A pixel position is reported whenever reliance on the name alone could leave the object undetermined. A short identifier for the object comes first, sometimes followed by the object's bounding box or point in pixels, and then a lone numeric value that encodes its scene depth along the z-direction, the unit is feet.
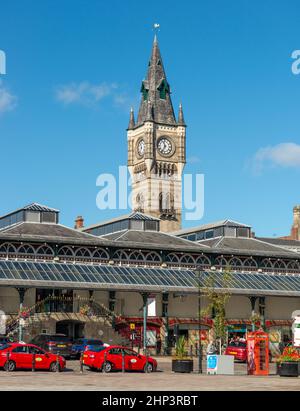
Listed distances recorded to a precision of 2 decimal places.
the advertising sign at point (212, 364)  148.87
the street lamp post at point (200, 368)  155.12
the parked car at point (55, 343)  175.94
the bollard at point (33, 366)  143.84
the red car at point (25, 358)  142.41
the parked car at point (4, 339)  177.68
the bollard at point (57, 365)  145.17
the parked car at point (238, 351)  201.98
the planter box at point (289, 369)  141.59
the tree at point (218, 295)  209.28
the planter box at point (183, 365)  152.97
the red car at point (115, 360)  148.25
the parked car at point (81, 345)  183.00
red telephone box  151.20
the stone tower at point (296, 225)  469.98
